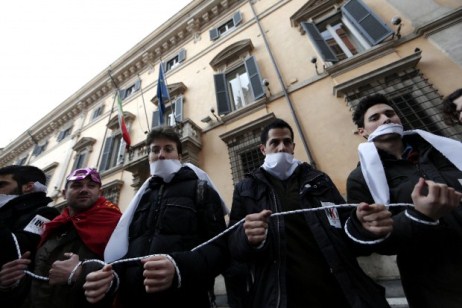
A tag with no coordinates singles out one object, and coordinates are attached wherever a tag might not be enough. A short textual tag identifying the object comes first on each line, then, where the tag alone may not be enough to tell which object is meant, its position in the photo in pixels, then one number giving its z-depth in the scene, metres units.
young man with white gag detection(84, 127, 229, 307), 1.05
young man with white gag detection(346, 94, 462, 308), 1.03
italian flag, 7.27
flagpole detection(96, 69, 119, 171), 9.60
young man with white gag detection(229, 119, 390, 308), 1.17
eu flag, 6.74
